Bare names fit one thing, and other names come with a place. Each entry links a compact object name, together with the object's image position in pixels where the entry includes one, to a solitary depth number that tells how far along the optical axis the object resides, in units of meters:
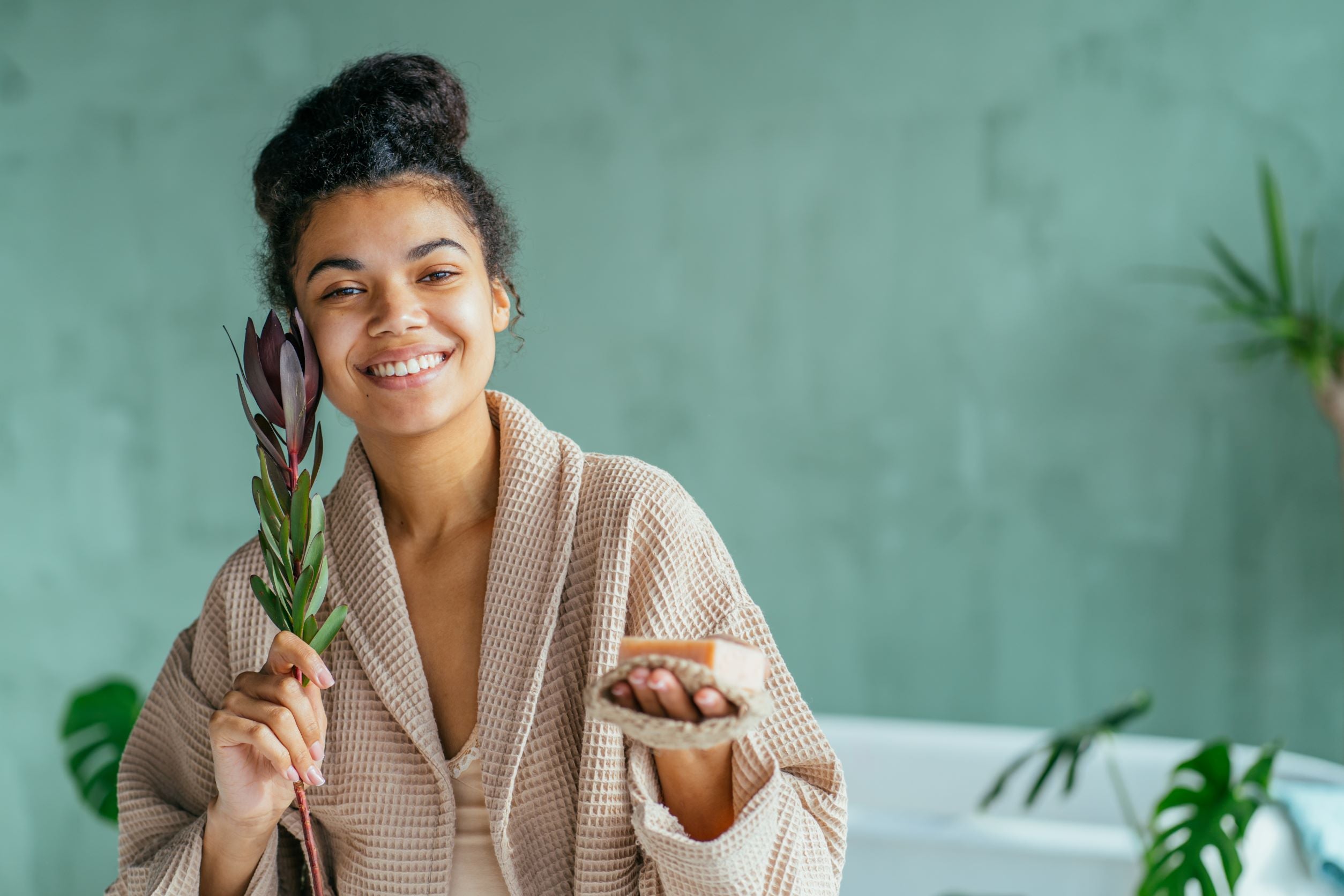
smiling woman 1.04
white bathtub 2.19
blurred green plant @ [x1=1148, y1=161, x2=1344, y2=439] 2.68
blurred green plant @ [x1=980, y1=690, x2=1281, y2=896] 1.55
